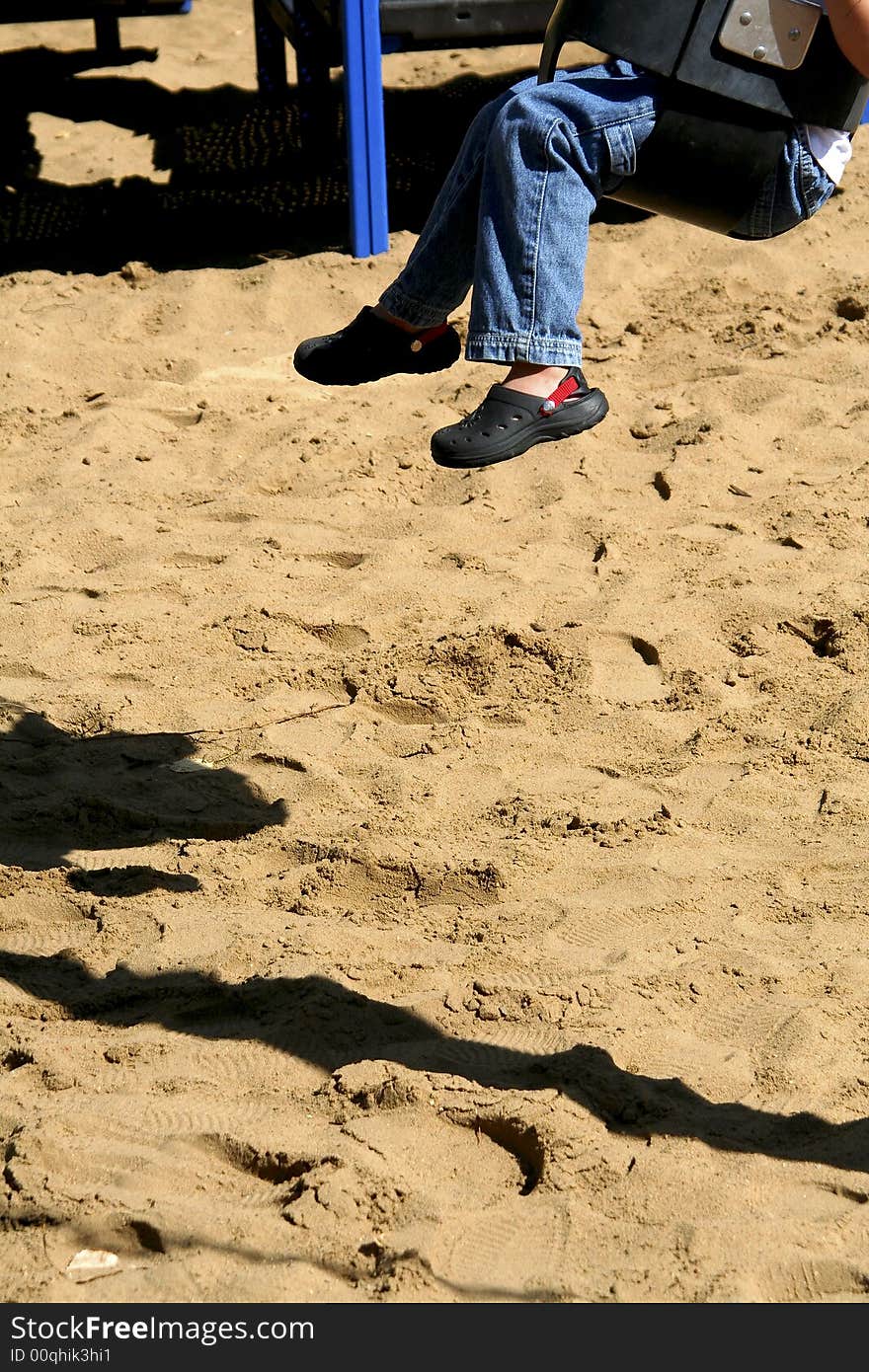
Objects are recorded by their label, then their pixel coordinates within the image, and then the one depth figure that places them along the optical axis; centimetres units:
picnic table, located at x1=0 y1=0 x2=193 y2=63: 1262
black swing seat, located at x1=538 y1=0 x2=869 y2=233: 485
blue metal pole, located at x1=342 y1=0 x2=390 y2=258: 1126
